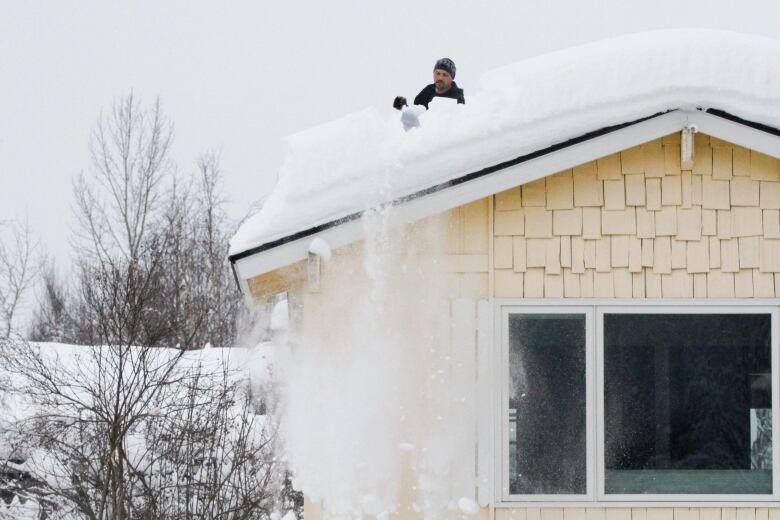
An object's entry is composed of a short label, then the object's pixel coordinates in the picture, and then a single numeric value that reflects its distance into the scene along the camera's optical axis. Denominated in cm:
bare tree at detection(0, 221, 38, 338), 7325
